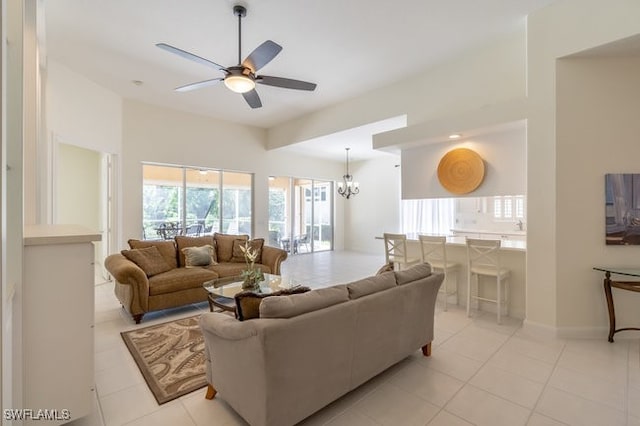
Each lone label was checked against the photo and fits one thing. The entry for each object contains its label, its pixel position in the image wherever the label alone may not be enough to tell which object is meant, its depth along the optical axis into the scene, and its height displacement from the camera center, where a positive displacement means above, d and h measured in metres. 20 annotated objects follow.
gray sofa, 1.67 -0.86
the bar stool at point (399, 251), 4.50 -0.59
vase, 3.35 -0.79
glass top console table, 2.92 -0.71
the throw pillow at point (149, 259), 3.93 -0.61
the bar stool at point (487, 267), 3.62 -0.71
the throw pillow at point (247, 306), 1.85 -0.58
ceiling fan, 2.79 +1.52
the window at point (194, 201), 6.20 +0.31
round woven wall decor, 4.28 +0.63
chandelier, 8.94 +0.84
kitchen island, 3.79 -0.82
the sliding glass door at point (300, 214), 8.61 +0.00
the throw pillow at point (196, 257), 4.42 -0.64
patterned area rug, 2.31 -1.32
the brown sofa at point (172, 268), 3.51 -0.77
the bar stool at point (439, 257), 4.11 -0.68
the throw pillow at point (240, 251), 4.95 -0.58
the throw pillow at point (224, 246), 5.00 -0.54
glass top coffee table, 3.25 -0.88
